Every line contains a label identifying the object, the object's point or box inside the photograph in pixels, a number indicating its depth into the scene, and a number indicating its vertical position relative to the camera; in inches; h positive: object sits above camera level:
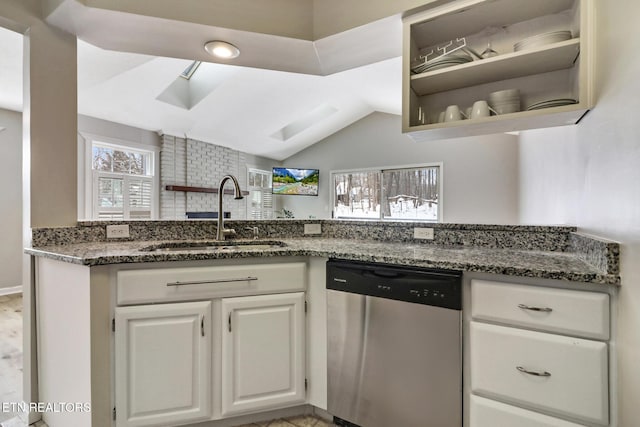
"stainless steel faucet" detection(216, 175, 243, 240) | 74.9 -1.5
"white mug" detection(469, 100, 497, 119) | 58.7 +19.1
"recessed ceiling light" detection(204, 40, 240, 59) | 71.1 +37.4
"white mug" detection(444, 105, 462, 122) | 61.9 +19.3
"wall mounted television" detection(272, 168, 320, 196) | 288.7 +27.5
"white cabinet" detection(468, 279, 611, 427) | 40.8 -19.9
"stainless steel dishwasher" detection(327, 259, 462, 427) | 49.8 -22.9
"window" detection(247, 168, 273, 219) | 290.2 +16.1
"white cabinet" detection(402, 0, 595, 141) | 51.4 +27.0
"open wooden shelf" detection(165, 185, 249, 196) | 214.4 +15.6
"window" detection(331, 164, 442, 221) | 247.3 +15.3
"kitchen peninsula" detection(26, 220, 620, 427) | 51.0 -17.9
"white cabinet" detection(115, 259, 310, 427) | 54.1 -23.7
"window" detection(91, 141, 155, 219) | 185.8 +17.7
